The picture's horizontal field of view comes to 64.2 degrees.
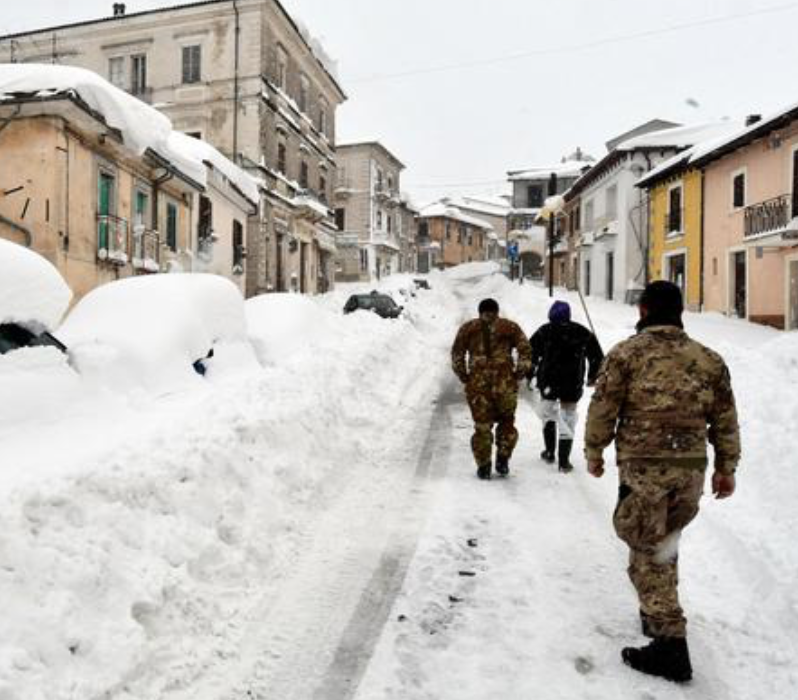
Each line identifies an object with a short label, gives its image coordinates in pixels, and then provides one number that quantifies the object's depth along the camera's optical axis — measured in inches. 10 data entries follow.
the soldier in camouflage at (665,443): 121.8
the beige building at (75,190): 504.4
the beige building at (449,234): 2571.4
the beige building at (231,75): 985.5
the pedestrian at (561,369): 258.2
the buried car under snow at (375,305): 828.6
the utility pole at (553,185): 1686.8
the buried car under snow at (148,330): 252.8
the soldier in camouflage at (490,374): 244.1
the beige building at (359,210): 1724.9
